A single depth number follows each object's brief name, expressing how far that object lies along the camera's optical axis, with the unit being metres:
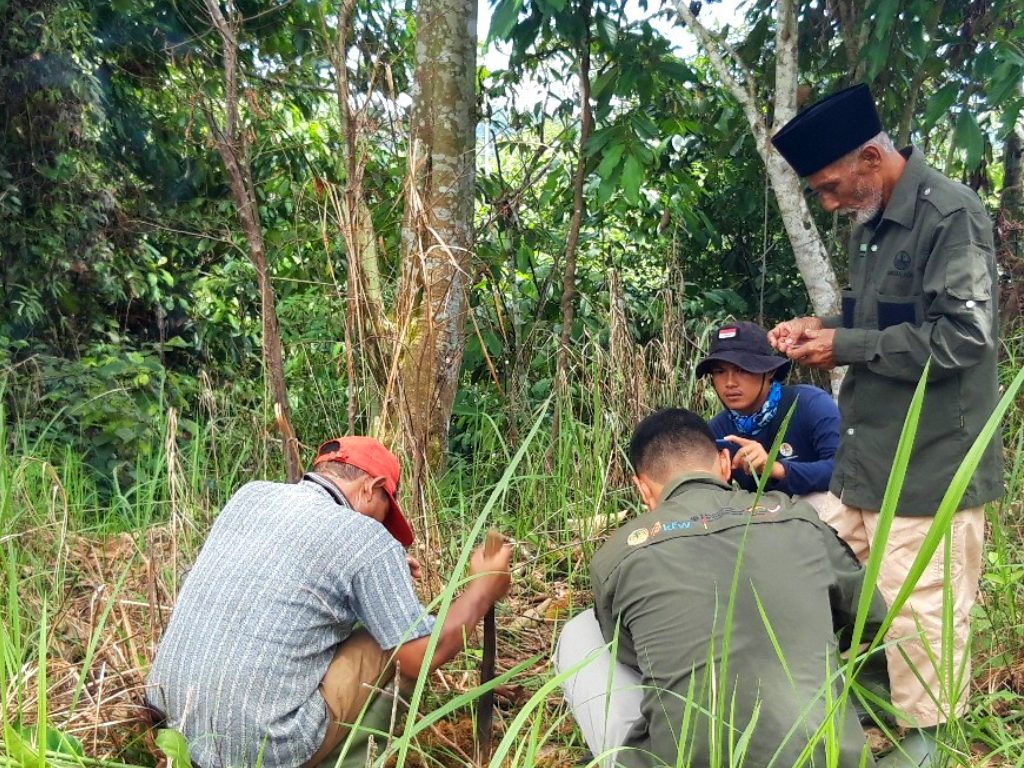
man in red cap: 2.26
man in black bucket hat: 3.33
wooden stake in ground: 2.42
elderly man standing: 2.47
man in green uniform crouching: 2.00
